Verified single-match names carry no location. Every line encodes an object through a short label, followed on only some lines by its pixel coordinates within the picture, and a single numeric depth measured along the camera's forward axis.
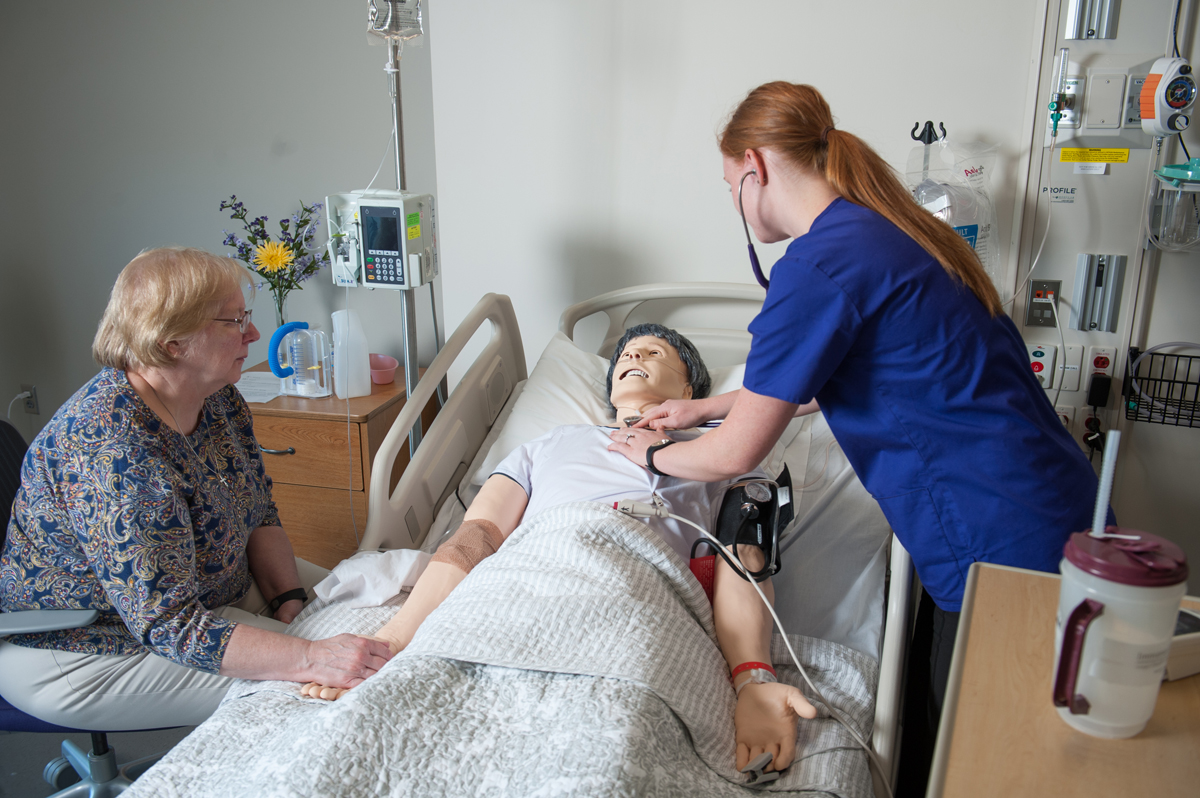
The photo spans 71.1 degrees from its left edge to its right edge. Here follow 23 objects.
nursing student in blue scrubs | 1.26
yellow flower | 2.63
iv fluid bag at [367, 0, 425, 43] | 2.15
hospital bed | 1.46
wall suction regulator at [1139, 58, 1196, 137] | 2.03
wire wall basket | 2.28
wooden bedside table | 2.45
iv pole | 2.22
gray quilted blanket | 1.09
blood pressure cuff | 1.64
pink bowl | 2.78
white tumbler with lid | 0.75
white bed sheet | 1.79
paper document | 2.58
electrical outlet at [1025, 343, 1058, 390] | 2.42
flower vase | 2.73
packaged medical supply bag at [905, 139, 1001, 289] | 2.21
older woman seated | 1.43
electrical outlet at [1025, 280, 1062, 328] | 2.37
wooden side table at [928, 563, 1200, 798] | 0.76
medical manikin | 1.38
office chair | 1.45
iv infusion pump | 2.28
